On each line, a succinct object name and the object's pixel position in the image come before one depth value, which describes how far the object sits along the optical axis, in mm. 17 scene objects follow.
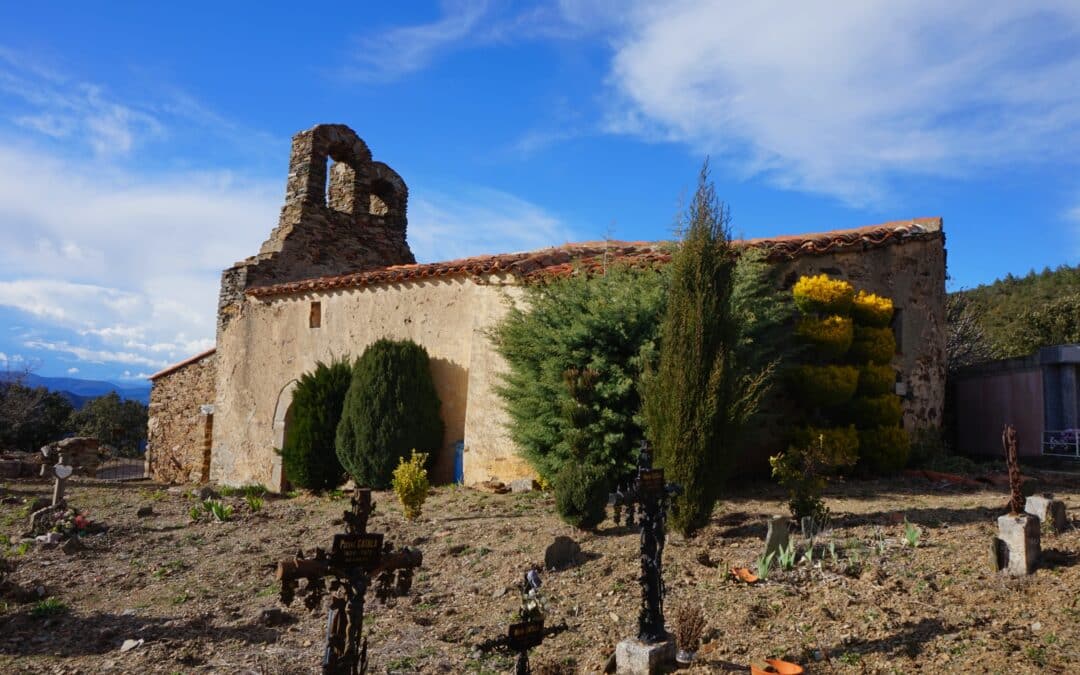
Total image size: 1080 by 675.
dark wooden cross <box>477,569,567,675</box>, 4262
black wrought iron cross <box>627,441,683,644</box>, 4801
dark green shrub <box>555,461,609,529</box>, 7594
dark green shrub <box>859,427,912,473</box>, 10148
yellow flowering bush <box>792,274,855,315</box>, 10188
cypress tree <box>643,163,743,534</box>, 7047
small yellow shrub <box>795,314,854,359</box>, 10031
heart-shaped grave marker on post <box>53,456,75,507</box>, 10328
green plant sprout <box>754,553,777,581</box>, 5805
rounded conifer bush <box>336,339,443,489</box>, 11695
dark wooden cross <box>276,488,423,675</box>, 4020
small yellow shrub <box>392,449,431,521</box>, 8742
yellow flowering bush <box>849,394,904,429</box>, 10234
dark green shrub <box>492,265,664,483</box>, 8703
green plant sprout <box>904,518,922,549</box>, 6315
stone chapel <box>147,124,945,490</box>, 11320
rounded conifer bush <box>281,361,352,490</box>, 12664
